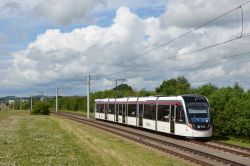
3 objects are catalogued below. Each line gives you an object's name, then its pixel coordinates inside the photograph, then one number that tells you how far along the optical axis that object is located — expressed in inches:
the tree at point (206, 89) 1102.7
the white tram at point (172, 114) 911.8
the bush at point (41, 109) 2808.2
